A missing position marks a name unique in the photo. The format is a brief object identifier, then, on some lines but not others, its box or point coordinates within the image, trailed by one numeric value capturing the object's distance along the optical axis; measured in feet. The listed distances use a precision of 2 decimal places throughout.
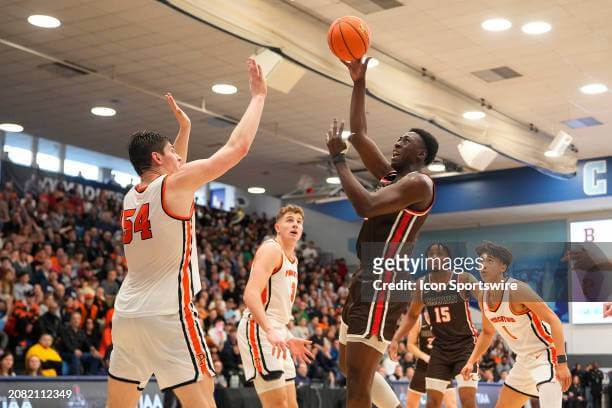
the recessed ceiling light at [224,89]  51.96
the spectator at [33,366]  38.70
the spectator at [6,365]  37.60
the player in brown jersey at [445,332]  30.42
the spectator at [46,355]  40.19
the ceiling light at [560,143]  57.00
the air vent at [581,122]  58.40
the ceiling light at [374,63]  45.49
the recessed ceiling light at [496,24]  41.38
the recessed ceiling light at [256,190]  84.53
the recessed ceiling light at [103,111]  57.82
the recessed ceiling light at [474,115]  54.19
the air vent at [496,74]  48.78
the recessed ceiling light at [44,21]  41.84
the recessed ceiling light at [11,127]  62.28
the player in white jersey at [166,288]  15.49
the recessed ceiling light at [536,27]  41.70
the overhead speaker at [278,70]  39.86
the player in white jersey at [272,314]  23.06
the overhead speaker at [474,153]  56.95
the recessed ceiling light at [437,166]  69.87
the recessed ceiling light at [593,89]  51.65
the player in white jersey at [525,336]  23.06
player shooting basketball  18.31
